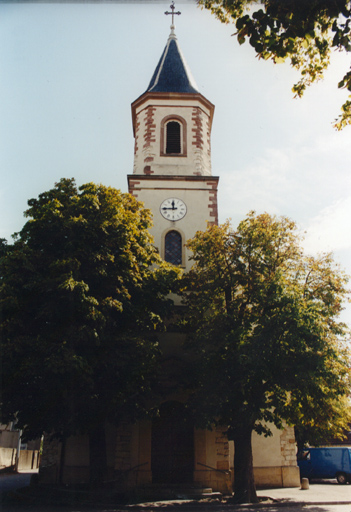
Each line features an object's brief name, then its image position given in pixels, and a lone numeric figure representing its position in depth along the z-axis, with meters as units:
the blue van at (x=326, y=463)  21.08
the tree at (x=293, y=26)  6.18
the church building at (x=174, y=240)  15.68
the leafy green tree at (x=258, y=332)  12.53
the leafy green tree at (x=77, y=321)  12.10
